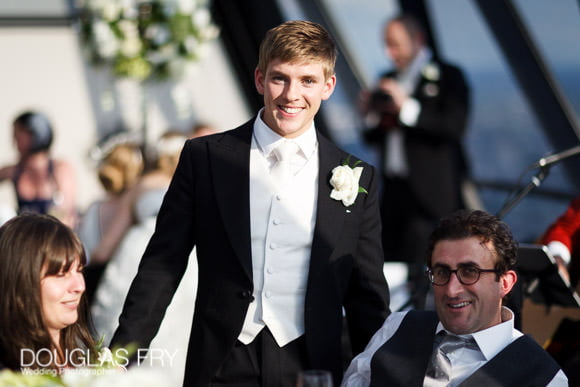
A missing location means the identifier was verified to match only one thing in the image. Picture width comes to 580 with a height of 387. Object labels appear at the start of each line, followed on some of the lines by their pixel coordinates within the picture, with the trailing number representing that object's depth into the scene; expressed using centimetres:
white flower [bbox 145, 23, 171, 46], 1188
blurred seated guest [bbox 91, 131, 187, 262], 908
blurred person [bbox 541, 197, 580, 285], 608
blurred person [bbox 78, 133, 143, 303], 965
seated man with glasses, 421
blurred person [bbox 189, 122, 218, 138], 1016
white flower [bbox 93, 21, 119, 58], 1195
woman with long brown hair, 394
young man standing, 449
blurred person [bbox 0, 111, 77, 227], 1131
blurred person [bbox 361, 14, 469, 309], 995
